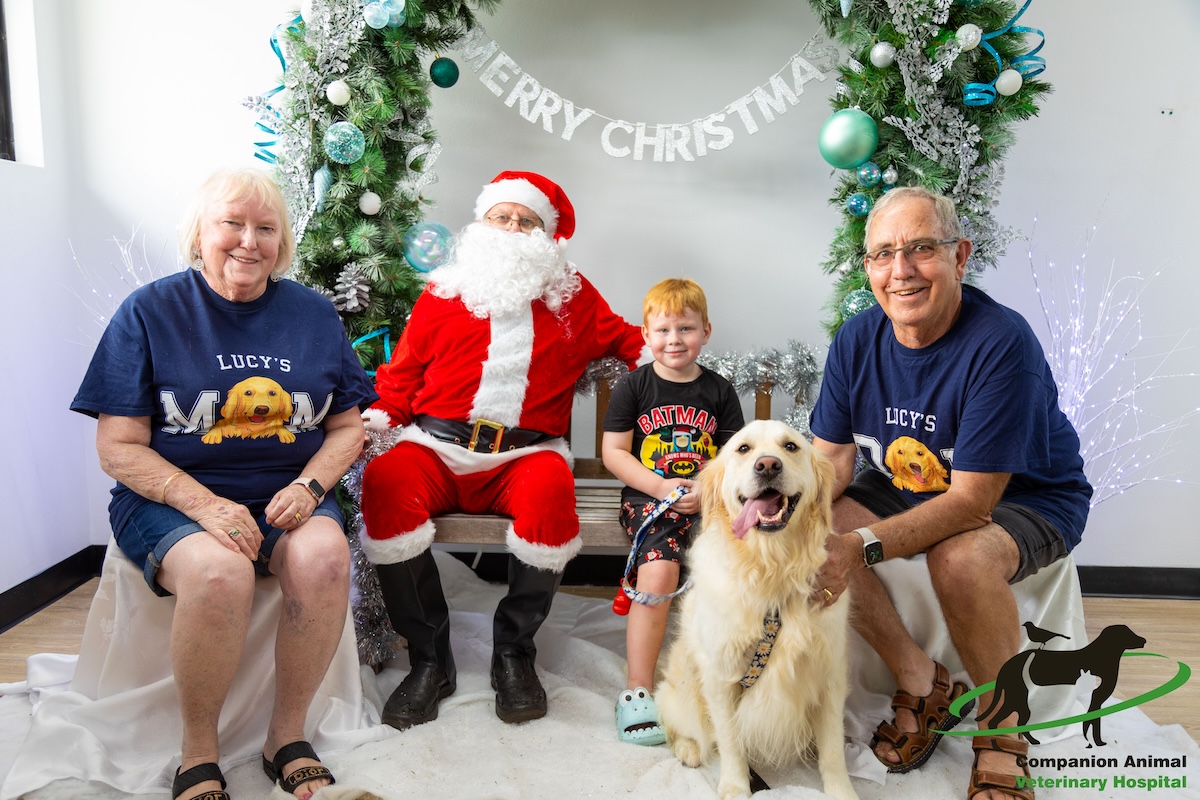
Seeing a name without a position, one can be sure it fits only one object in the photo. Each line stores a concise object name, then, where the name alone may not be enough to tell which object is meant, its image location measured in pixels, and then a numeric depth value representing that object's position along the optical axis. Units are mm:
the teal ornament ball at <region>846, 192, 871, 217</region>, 2754
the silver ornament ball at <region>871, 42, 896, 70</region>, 2598
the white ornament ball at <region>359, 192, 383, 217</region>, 2705
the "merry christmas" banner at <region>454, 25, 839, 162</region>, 2941
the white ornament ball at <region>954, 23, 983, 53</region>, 2521
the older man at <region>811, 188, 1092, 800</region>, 1950
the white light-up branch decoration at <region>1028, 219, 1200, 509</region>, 3275
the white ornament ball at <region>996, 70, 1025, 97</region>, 2561
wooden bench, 2439
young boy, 2375
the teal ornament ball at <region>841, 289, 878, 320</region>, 2723
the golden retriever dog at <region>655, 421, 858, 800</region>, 1804
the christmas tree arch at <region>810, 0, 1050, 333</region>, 2590
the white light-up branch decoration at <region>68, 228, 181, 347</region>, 3248
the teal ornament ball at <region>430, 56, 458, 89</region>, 2918
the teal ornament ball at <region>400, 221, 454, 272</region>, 2797
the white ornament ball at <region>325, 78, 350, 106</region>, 2635
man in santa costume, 2322
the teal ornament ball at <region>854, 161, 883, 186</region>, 2701
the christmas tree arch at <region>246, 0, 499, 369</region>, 2650
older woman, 1862
